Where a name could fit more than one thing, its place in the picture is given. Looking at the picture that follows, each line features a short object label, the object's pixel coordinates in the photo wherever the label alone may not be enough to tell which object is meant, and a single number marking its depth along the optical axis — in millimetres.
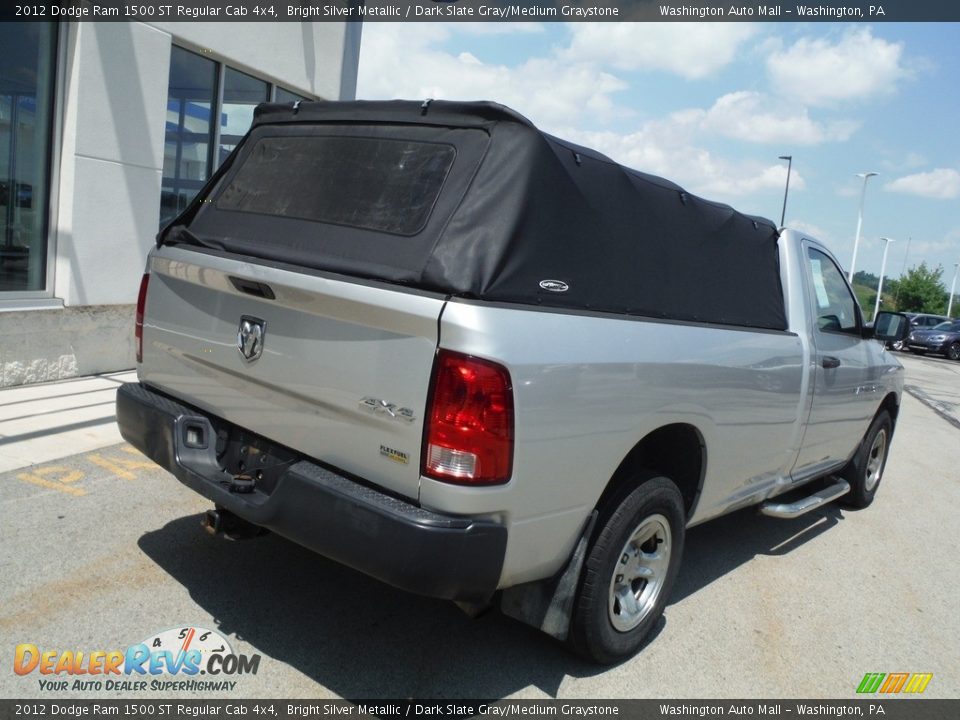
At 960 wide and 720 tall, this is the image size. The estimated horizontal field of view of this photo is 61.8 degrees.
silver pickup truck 2623
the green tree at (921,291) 60438
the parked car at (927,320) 33969
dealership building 6723
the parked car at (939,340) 31438
